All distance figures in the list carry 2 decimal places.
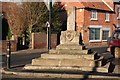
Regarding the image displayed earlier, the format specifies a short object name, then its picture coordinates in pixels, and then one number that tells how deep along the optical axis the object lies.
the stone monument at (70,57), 12.46
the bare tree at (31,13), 31.70
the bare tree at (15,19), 31.48
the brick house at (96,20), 38.94
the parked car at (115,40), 17.91
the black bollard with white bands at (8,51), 13.56
